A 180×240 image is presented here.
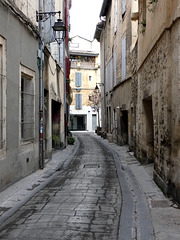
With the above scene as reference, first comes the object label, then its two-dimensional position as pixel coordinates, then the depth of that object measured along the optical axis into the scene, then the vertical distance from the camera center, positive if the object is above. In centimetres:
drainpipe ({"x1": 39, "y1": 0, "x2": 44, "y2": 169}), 855 +61
